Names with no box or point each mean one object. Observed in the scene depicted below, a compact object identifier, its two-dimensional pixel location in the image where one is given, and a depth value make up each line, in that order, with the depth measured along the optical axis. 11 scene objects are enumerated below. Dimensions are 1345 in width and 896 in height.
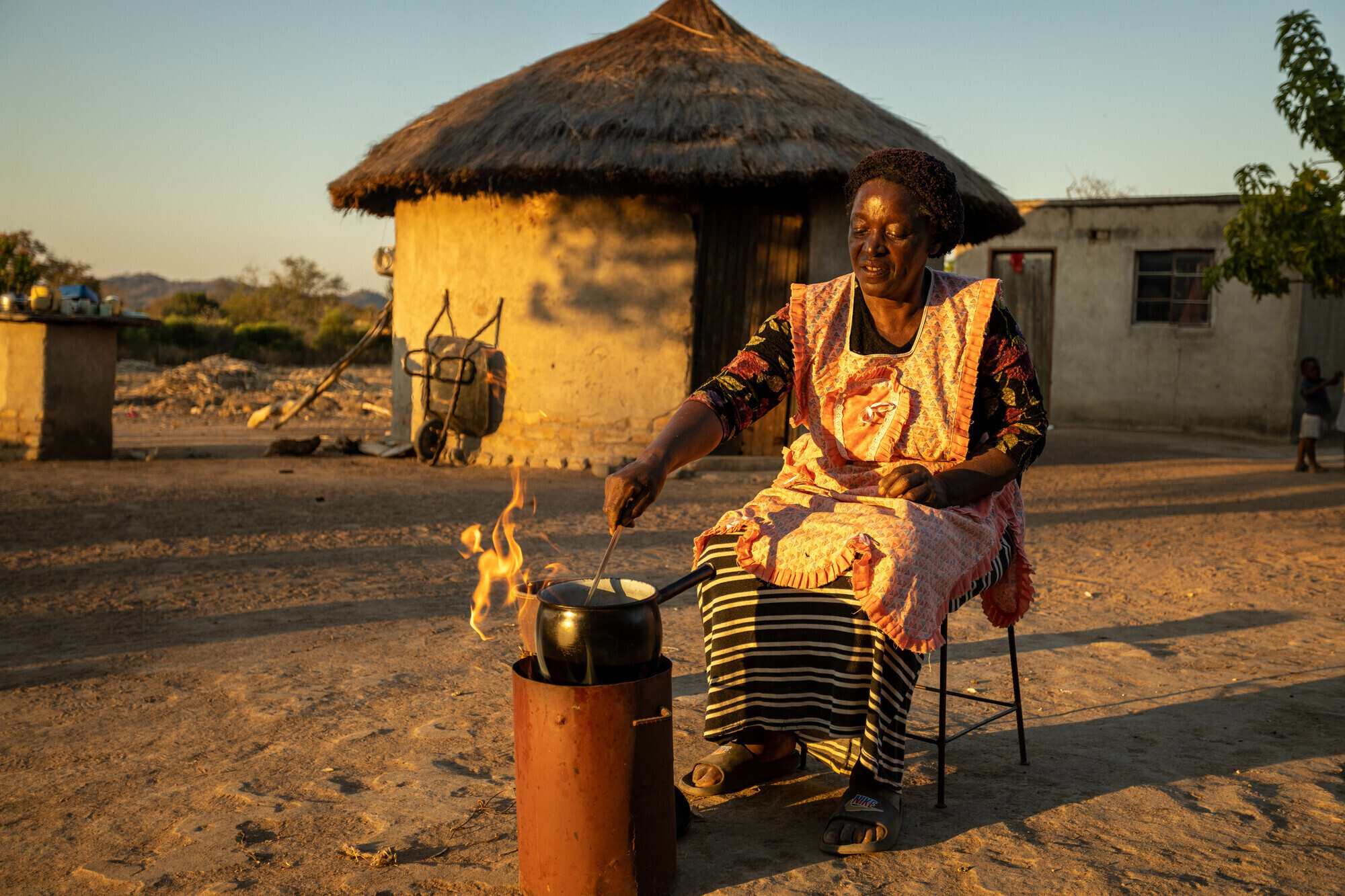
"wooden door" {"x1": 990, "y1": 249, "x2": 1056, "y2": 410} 15.88
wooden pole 11.37
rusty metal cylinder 1.95
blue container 8.91
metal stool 2.44
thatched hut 8.46
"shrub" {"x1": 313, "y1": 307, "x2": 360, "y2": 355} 26.41
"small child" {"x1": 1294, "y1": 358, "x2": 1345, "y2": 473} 10.25
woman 2.26
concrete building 14.75
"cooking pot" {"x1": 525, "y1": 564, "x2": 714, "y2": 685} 1.93
